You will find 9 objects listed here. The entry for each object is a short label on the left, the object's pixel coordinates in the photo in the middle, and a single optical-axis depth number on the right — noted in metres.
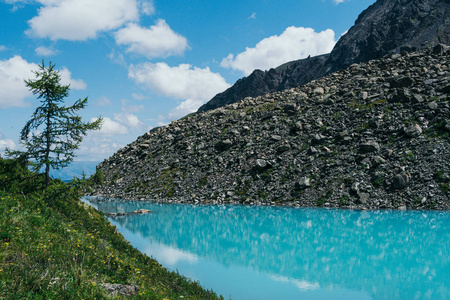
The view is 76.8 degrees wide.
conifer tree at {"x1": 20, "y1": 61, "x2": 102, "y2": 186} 20.75
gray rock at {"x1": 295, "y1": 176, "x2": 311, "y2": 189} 49.59
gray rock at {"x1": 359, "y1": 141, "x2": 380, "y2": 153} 50.09
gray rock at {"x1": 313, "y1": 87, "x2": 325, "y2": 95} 78.94
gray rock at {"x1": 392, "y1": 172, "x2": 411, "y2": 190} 42.66
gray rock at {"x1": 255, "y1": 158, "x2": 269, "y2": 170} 57.94
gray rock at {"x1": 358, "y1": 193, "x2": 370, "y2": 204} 43.03
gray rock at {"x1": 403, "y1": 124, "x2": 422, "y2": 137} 49.21
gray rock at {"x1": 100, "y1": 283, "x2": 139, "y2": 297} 8.84
